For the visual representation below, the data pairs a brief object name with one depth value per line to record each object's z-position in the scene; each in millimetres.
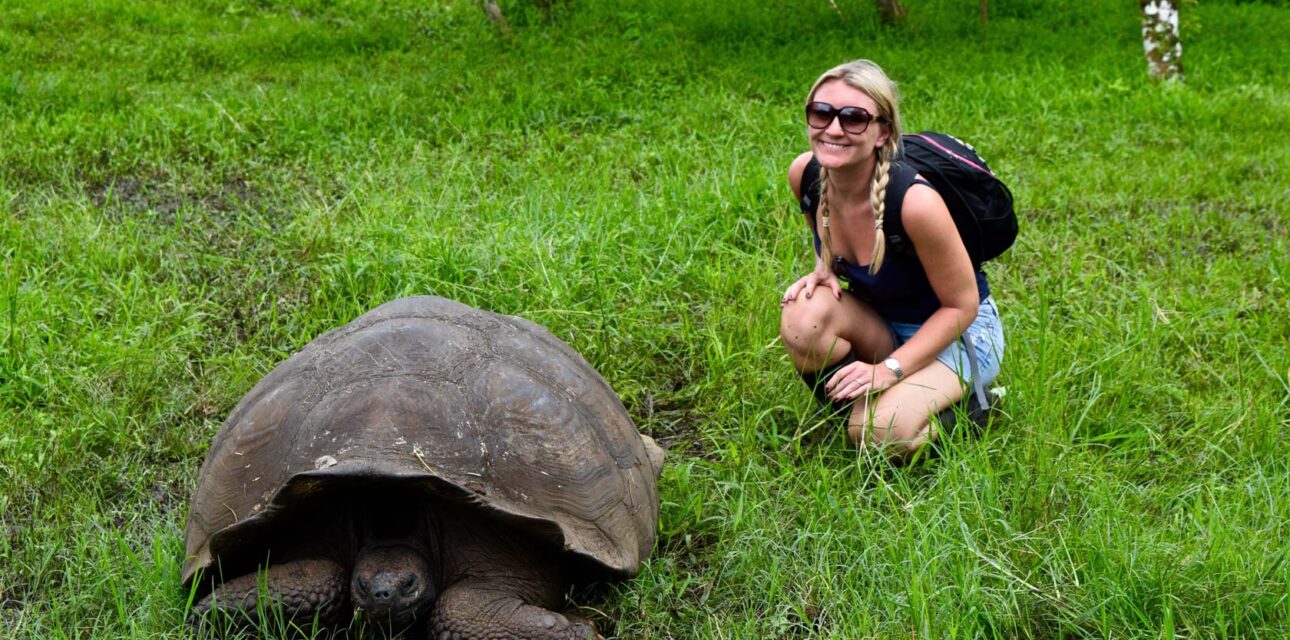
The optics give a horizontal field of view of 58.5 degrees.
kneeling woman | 2879
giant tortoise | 2322
